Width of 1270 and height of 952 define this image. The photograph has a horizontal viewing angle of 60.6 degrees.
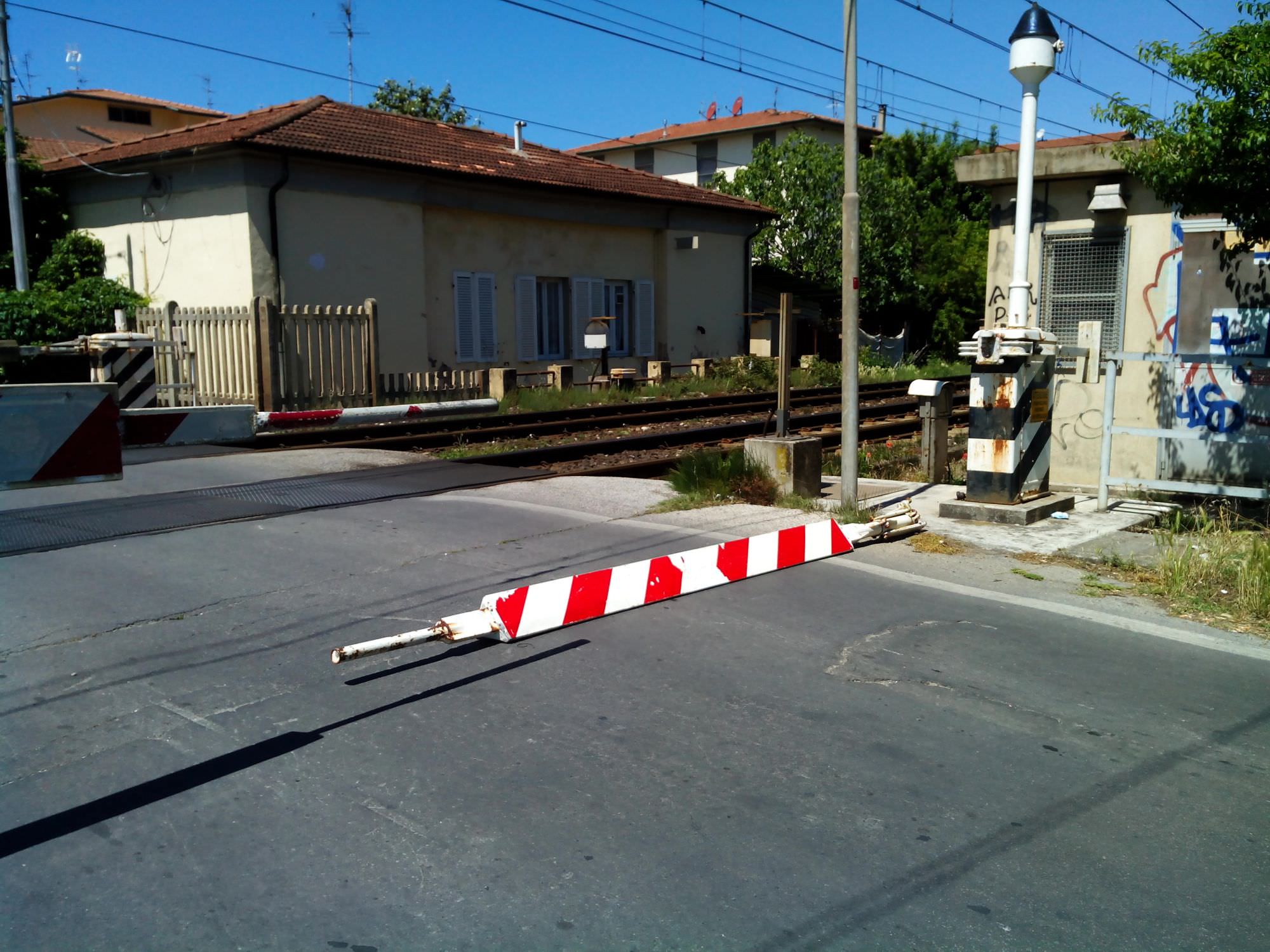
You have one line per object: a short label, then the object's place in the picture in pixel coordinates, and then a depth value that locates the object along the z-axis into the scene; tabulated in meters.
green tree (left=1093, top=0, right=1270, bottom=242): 8.27
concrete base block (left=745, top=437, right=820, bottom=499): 10.57
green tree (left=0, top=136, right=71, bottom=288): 23.91
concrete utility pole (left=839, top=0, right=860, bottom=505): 9.40
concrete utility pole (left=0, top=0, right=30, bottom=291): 22.28
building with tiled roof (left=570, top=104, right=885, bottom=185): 54.19
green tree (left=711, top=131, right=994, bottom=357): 38.62
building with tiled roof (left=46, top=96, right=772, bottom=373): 21.05
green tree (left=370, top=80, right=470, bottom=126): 50.88
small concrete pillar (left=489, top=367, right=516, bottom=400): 21.52
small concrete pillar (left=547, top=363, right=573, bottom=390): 23.78
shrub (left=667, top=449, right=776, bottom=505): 10.56
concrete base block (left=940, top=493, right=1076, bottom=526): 9.52
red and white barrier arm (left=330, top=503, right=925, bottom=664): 5.73
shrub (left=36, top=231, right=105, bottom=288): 23.38
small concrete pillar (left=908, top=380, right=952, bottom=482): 12.49
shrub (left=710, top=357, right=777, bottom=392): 27.64
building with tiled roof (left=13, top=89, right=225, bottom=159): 47.34
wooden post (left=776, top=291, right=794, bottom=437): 10.48
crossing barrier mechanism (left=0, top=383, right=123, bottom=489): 3.98
